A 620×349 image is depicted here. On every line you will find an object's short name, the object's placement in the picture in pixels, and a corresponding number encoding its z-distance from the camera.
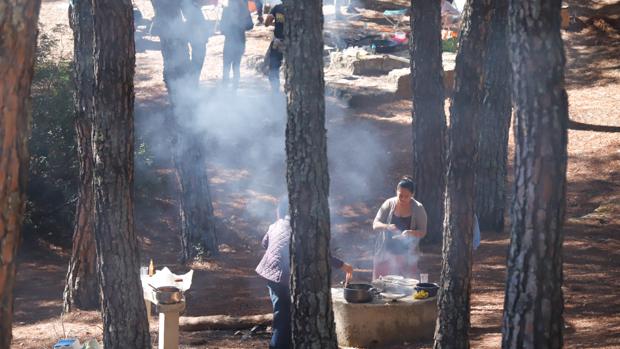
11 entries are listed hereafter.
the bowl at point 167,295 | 15.57
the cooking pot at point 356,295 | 17.36
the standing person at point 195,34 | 25.86
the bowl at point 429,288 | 17.75
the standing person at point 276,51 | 32.69
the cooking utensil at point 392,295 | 17.62
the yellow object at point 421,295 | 17.66
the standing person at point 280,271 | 15.38
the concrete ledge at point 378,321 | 17.36
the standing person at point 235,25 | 34.84
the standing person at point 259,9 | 49.56
